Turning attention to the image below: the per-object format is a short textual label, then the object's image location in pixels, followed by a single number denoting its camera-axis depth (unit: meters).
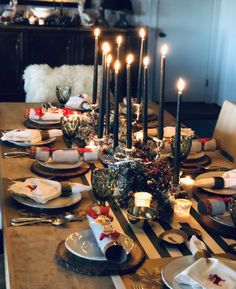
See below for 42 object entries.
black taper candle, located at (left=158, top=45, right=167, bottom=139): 1.49
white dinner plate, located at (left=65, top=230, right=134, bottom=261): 1.18
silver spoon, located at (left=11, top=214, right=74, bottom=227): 1.35
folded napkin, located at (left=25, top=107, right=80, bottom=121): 2.18
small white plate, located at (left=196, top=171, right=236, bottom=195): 1.58
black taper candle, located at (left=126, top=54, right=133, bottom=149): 1.45
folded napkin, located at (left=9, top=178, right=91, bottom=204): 1.45
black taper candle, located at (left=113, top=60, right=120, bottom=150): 1.51
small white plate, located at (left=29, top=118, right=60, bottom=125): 2.16
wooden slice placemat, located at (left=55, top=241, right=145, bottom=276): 1.14
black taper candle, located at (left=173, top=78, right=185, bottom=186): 1.37
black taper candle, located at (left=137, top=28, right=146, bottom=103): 1.86
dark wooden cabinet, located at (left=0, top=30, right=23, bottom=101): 4.04
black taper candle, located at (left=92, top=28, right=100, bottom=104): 1.92
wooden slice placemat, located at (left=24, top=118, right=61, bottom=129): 2.14
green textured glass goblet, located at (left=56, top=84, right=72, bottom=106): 2.32
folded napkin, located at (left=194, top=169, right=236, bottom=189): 1.58
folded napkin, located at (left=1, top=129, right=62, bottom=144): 1.92
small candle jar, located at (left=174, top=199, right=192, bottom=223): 1.44
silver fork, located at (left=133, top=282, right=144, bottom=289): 1.10
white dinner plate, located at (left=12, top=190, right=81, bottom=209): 1.43
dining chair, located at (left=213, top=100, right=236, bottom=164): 2.17
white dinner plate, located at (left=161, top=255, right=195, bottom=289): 1.08
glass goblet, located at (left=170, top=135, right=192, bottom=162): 1.69
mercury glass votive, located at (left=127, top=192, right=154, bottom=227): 1.37
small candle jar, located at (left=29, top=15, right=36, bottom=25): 4.10
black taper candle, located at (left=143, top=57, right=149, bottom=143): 1.59
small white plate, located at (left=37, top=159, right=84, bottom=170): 1.70
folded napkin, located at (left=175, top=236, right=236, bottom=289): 1.06
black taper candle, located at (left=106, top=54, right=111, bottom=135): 1.71
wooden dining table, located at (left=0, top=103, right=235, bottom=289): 1.11
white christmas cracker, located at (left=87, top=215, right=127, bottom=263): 1.17
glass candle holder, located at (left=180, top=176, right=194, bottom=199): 1.59
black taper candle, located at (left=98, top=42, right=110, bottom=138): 1.59
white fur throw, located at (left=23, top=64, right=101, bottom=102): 2.73
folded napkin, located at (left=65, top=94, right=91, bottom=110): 2.40
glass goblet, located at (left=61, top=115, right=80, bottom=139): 1.93
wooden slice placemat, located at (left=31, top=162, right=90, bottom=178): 1.67
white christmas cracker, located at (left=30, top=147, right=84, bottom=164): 1.74
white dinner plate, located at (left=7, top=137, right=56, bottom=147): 1.91
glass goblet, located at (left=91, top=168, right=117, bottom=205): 1.41
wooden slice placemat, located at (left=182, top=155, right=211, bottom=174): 1.76
